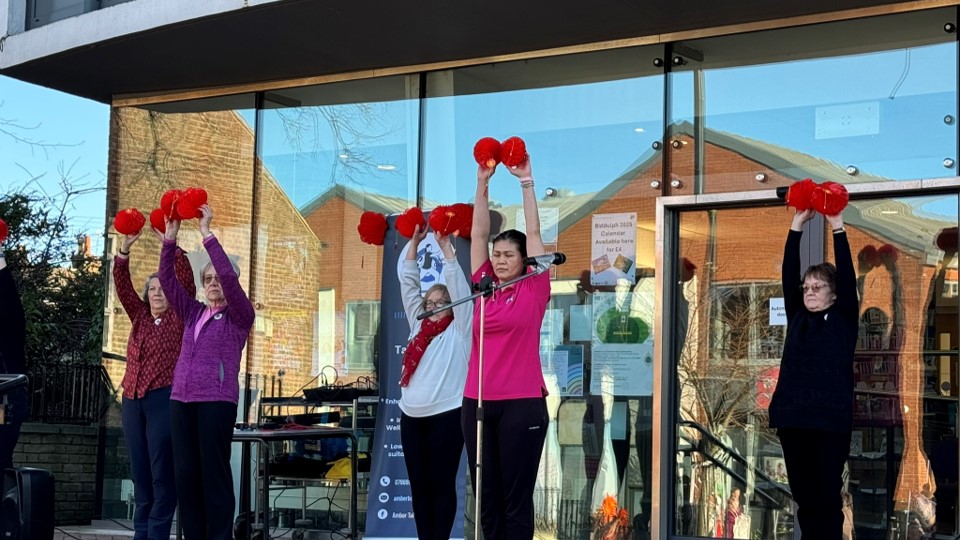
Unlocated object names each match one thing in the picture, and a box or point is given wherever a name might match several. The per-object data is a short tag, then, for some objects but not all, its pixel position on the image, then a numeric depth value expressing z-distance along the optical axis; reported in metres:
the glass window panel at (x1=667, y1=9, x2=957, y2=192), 7.56
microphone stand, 5.67
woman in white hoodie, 6.72
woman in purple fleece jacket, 6.78
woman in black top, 6.00
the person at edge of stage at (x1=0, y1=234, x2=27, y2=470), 6.95
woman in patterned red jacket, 7.58
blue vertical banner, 8.20
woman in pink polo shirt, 5.71
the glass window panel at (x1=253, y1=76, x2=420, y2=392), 9.48
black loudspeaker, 6.28
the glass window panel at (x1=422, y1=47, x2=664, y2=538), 8.37
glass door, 7.46
